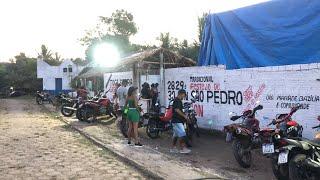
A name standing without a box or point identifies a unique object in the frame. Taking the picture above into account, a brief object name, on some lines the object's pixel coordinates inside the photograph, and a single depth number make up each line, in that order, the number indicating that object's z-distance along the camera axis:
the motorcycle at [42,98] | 27.64
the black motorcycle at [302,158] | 5.30
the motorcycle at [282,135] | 5.88
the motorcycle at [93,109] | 14.77
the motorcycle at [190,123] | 9.44
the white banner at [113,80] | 16.88
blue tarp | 9.33
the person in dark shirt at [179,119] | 8.32
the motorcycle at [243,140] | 6.93
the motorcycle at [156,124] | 10.37
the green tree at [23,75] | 44.68
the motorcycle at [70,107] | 16.55
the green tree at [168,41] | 31.94
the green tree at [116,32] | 51.46
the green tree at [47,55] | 52.26
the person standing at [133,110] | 9.10
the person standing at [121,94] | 13.61
